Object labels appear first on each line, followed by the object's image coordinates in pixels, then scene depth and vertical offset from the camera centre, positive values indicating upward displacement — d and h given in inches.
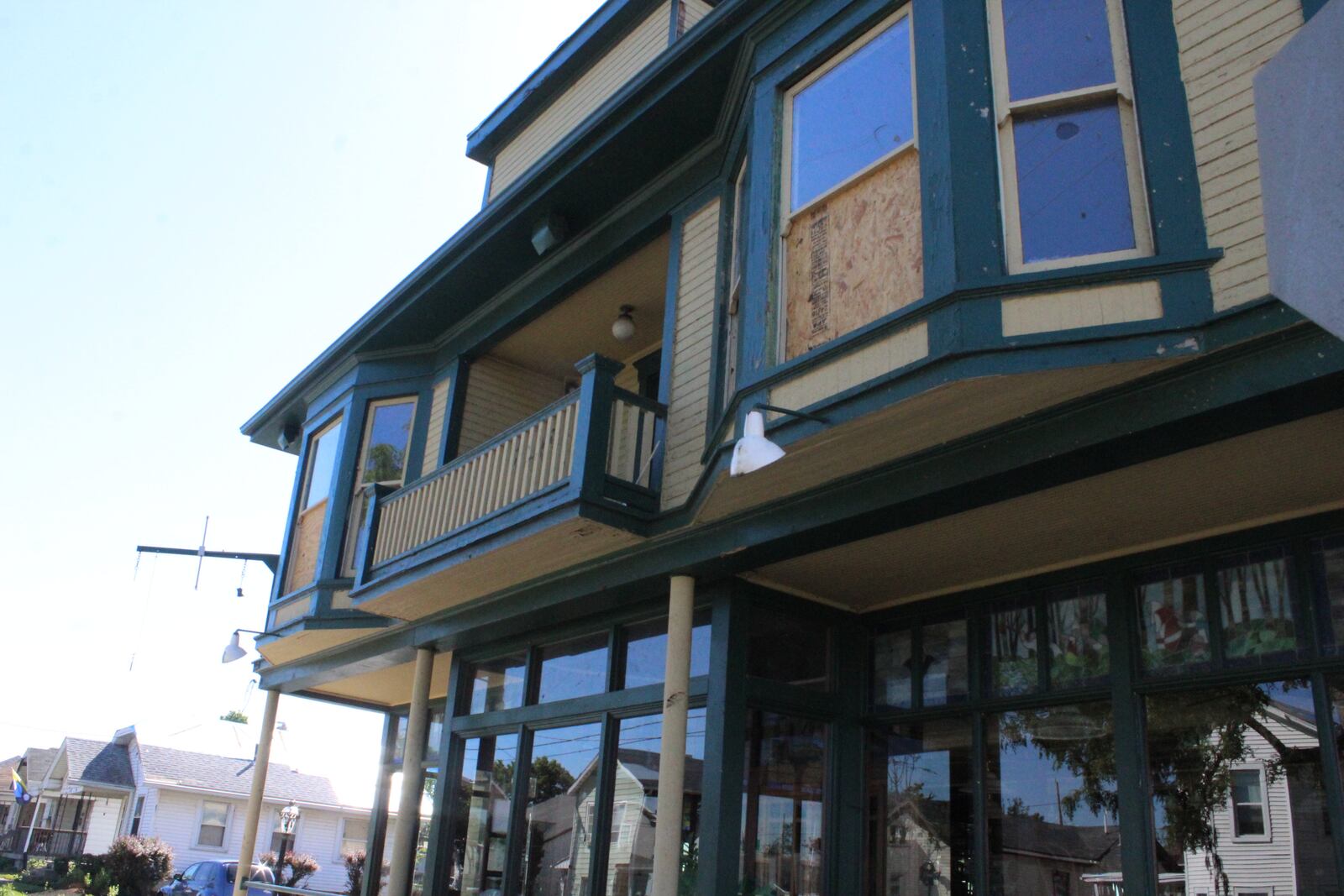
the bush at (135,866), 1043.3 -64.4
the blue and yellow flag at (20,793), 1603.1 -5.2
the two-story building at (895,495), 196.5 +73.3
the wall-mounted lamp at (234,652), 505.7 +66.7
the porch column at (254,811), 512.0 -3.5
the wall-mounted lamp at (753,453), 199.9 +66.7
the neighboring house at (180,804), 1418.6 -5.4
